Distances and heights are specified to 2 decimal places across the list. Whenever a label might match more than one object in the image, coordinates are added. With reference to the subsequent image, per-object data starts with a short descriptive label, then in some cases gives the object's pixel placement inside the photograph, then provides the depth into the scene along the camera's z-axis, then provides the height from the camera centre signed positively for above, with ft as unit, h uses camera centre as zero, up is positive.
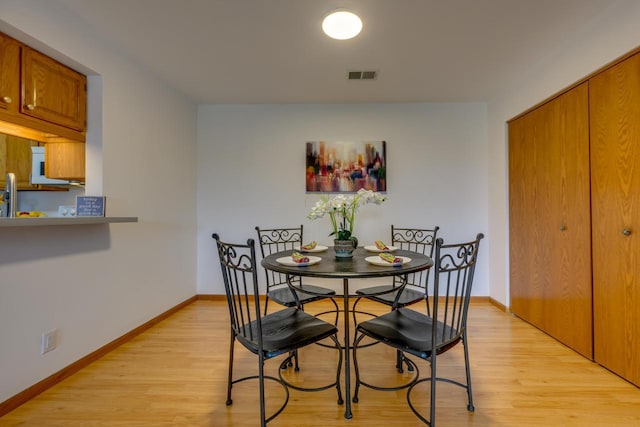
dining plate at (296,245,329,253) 7.07 -0.81
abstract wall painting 11.30 +1.91
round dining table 4.79 -0.90
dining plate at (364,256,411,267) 5.32 -0.86
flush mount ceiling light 6.20 +4.12
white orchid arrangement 6.46 +0.24
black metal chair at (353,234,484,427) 4.44 -1.98
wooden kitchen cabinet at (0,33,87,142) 5.35 +2.47
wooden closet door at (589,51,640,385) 5.73 +0.01
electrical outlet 5.77 -2.46
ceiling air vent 8.85 +4.30
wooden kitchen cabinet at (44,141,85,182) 6.97 +1.38
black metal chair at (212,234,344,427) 4.55 -2.00
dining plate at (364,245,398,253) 6.94 -0.80
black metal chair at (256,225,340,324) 7.16 -1.91
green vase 6.25 -0.69
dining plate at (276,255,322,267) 5.34 -0.86
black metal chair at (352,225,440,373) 6.82 -1.94
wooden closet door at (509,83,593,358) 7.00 -0.12
